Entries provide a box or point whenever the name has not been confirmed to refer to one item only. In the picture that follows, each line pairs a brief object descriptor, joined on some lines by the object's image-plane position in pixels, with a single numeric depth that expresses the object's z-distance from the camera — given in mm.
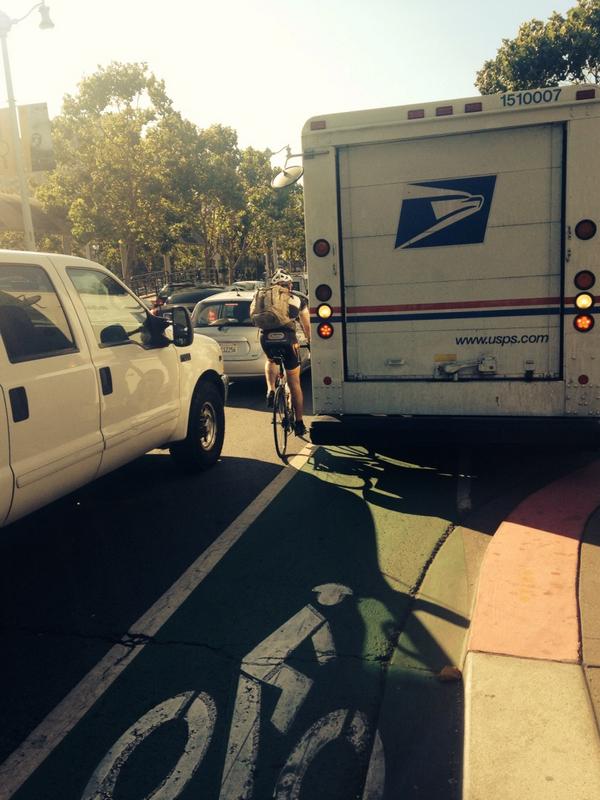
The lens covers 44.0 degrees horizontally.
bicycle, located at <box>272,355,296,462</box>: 7757
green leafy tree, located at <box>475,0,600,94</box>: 26984
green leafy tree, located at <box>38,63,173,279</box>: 31688
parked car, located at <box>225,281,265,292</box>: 31797
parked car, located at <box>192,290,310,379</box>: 11508
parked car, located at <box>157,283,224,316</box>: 25469
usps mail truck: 5781
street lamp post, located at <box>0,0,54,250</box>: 21328
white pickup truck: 4375
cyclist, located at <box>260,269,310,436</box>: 7700
